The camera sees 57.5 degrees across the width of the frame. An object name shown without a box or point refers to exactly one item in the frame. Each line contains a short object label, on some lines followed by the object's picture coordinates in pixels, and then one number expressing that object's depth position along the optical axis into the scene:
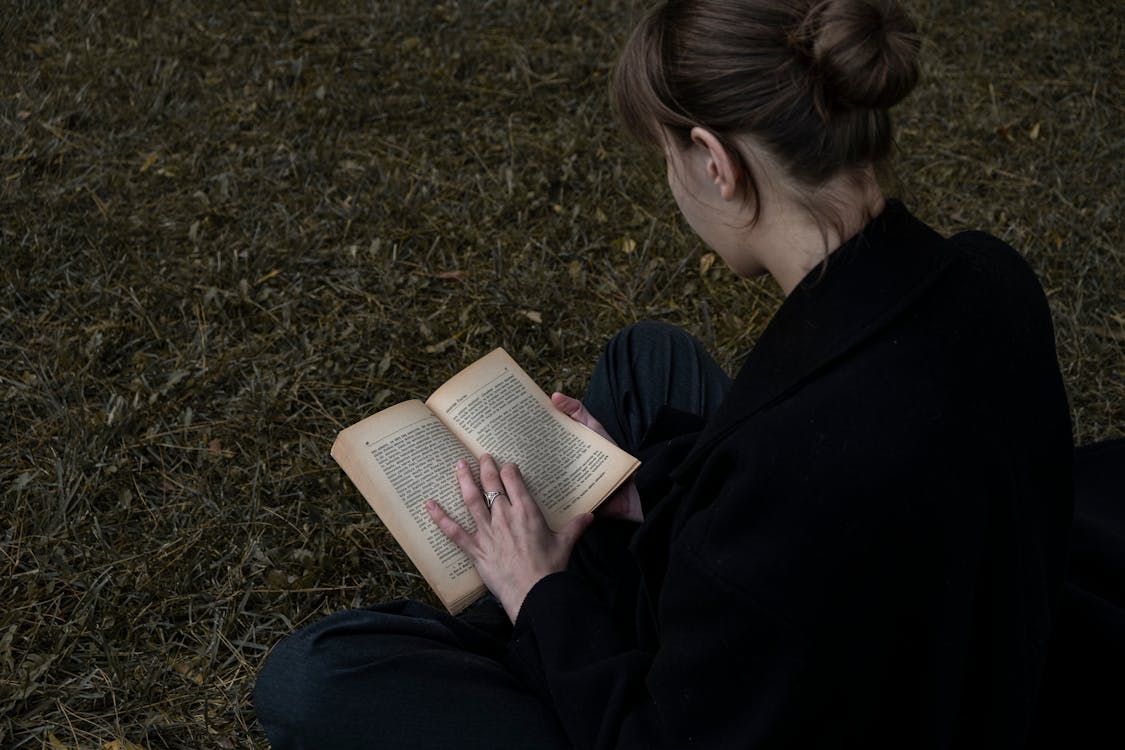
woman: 1.05
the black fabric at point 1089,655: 1.30
